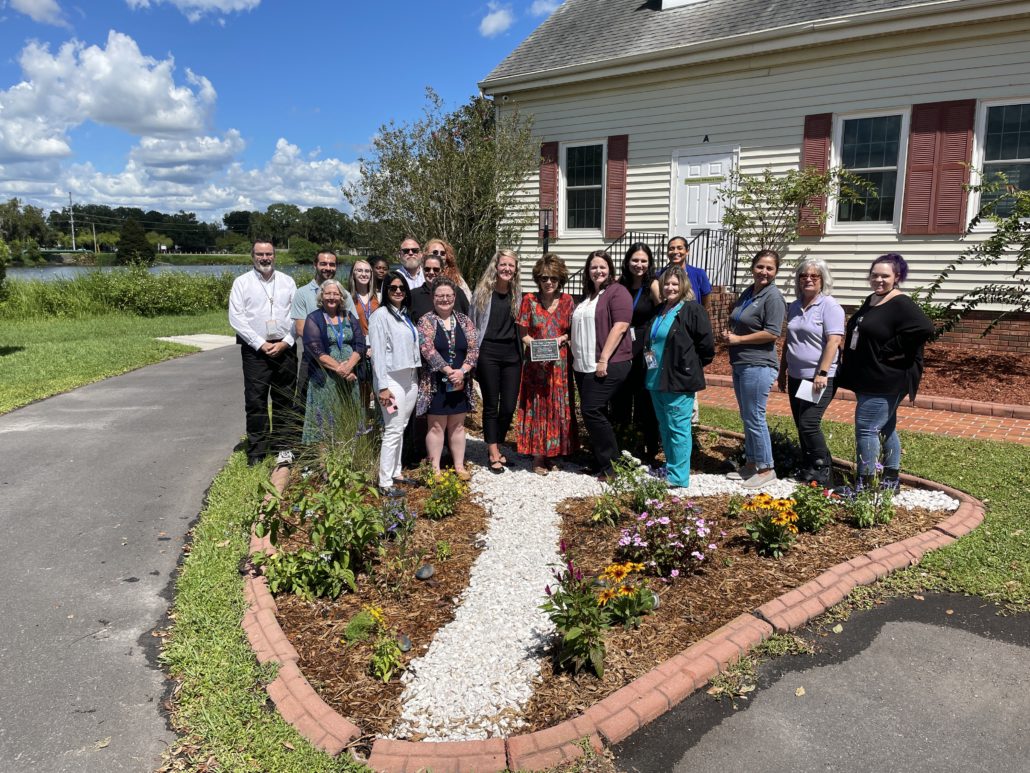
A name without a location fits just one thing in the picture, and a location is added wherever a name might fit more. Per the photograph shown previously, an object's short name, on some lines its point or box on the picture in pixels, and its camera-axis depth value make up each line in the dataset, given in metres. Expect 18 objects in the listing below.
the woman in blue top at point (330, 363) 5.28
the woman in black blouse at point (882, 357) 4.42
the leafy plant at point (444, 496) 4.71
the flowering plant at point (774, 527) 4.00
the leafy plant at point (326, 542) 3.67
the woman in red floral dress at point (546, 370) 5.34
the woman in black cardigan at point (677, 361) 4.95
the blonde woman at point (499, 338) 5.34
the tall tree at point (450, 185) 11.14
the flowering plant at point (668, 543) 3.80
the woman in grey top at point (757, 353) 4.87
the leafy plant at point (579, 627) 2.91
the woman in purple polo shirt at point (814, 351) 4.77
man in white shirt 5.75
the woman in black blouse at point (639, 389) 5.51
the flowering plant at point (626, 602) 3.27
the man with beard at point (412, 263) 6.14
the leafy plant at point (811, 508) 4.25
